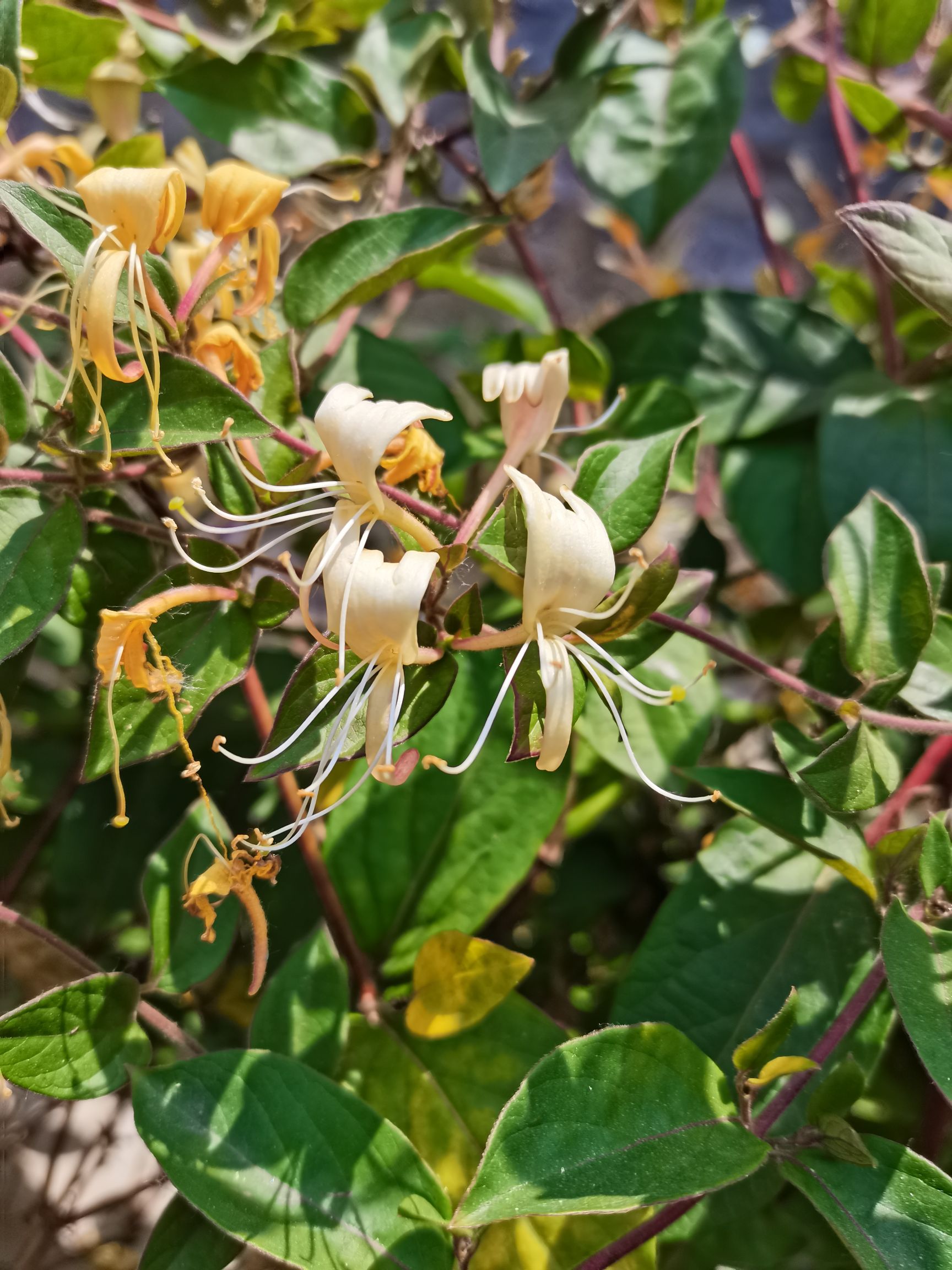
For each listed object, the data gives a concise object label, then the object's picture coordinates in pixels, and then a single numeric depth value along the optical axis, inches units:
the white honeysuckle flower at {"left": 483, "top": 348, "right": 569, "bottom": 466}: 8.6
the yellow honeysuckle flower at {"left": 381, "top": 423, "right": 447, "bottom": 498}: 8.8
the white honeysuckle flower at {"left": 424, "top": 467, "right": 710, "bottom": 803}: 7.7
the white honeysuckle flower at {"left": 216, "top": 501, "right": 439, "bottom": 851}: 7.6
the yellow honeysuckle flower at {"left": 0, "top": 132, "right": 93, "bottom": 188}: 9.7
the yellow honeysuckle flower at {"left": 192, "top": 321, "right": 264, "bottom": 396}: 8.9
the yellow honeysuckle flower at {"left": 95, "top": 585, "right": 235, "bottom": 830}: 8.2
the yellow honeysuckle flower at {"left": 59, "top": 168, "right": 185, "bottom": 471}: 7.9
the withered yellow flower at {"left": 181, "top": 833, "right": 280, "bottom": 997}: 8.5
